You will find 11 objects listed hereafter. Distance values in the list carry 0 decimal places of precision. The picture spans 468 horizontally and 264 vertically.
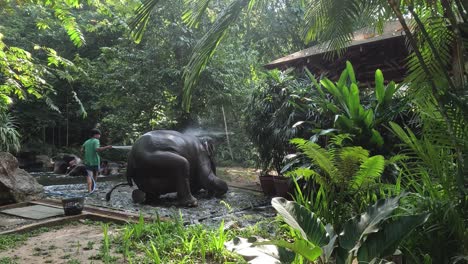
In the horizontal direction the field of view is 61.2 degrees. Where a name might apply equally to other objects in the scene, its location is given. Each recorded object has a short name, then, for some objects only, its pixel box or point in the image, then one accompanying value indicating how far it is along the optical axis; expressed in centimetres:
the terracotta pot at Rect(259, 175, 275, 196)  834
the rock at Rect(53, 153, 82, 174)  1606
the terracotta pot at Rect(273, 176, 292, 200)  726
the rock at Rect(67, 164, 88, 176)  1502
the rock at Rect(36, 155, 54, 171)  1857
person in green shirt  898
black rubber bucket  612
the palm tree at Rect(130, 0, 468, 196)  291
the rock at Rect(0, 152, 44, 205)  763
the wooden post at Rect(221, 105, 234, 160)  1707
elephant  740
